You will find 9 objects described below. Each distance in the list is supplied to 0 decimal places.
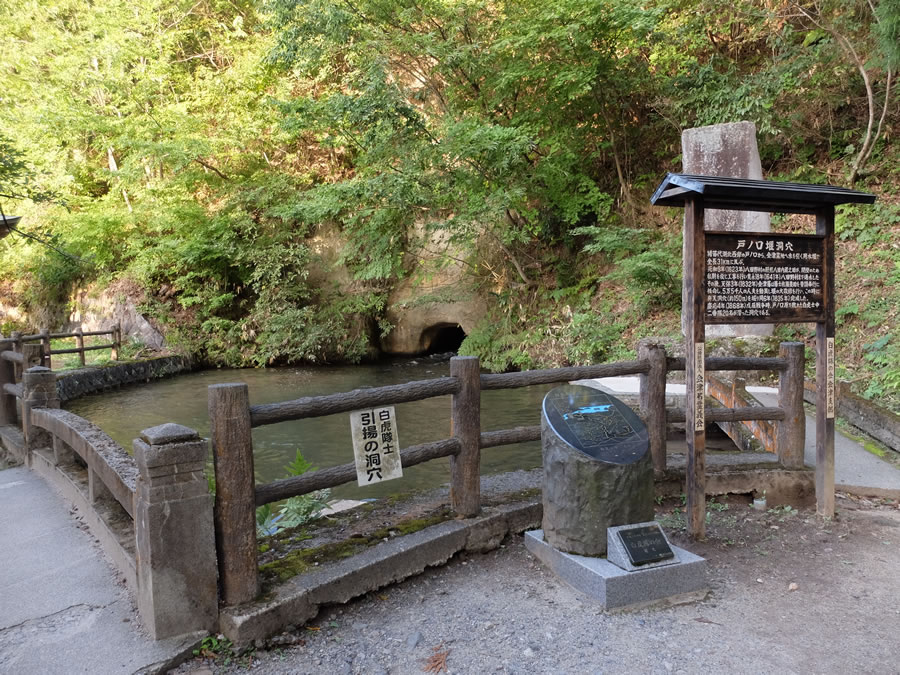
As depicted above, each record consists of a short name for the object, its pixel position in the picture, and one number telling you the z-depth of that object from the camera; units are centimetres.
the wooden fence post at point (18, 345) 839
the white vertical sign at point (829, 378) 432
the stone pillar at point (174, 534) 273
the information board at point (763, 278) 401
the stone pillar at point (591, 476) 329
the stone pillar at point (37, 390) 571
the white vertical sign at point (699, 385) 398
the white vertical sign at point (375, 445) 344
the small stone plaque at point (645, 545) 321
